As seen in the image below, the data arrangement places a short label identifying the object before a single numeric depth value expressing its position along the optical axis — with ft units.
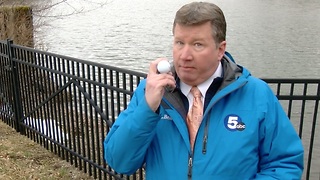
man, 5.98
